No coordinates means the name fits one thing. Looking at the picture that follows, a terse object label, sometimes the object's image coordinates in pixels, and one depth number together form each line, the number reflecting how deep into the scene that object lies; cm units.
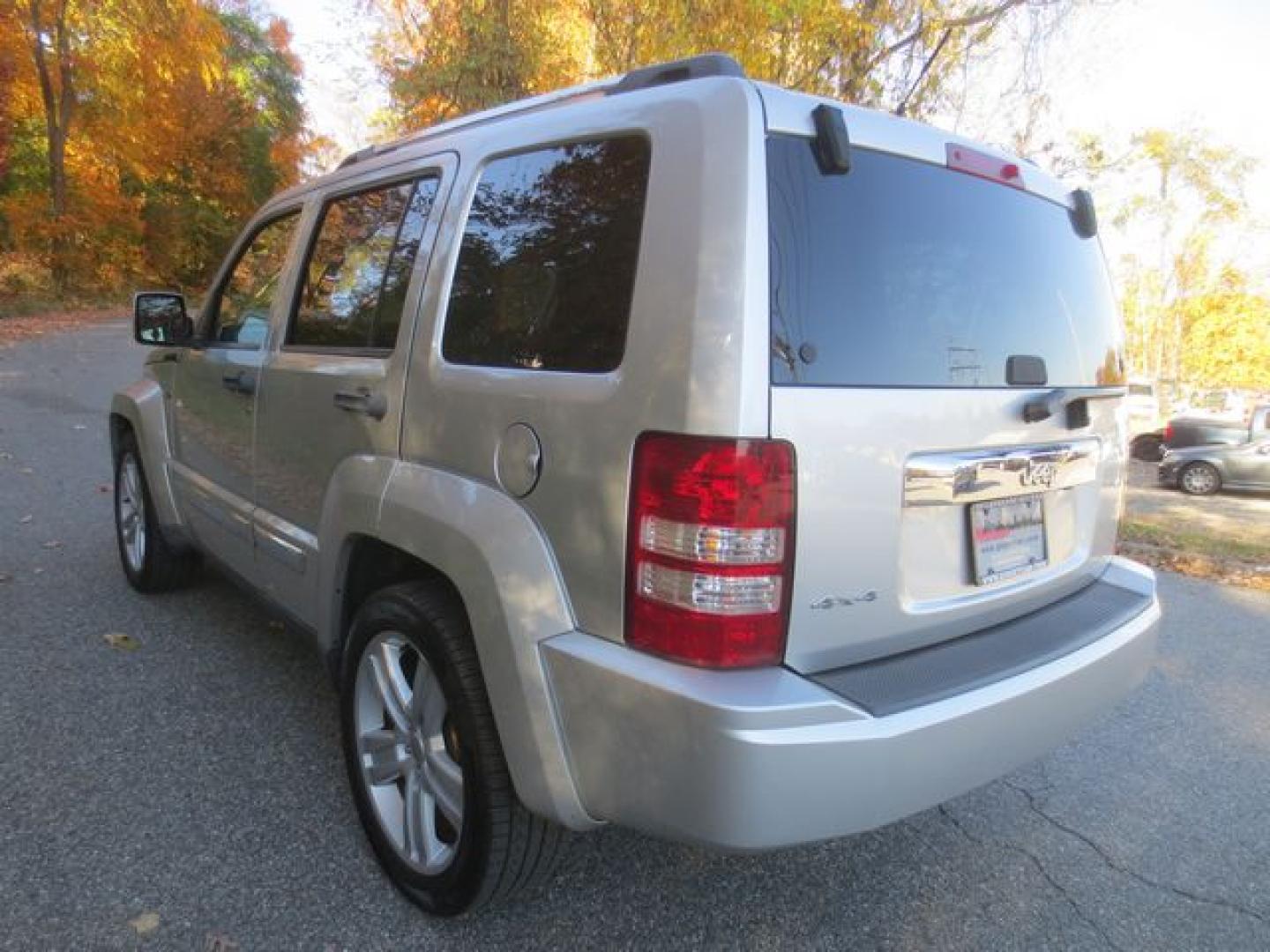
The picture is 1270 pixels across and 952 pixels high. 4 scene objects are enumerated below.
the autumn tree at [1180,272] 2631
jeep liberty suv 159
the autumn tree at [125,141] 1947
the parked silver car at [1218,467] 1443
